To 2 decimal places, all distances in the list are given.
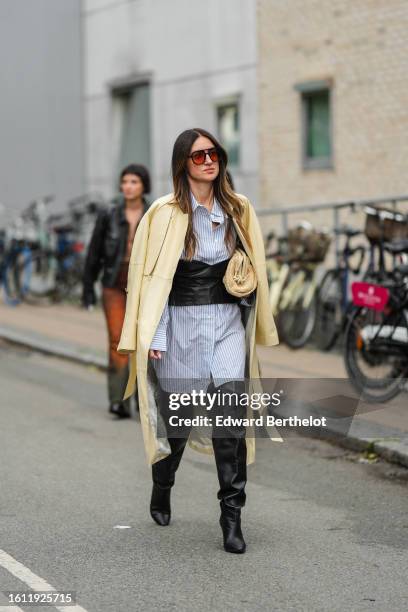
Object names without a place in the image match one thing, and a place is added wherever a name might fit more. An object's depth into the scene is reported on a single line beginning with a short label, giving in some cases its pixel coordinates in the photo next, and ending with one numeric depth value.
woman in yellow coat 7.74
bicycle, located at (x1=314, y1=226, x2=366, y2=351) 16.00
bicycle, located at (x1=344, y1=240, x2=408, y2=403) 12.16
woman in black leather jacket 12.51
